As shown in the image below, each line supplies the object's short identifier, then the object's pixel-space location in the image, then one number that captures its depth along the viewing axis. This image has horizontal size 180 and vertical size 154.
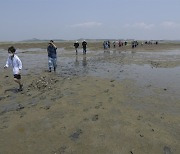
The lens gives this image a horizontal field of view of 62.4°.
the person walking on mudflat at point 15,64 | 6.19
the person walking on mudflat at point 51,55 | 9.54
